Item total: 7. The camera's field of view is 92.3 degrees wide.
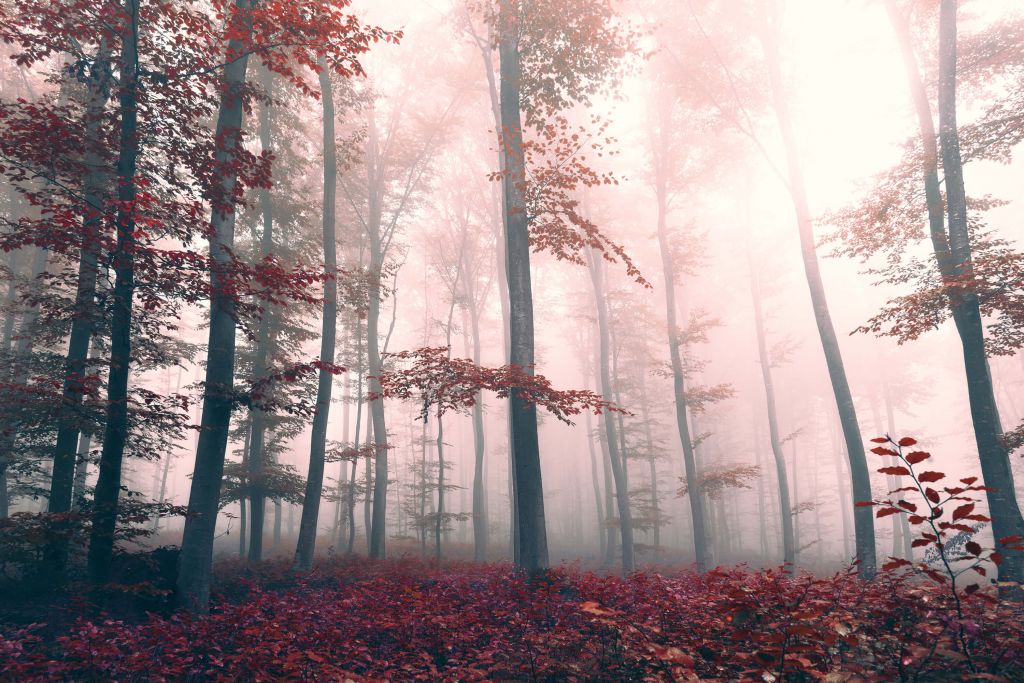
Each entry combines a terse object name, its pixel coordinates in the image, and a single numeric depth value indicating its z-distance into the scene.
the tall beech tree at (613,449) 16.88
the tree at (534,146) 8.31
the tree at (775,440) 16.98
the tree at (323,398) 12.25
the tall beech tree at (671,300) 15.41
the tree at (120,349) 6.84
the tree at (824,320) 10.97
